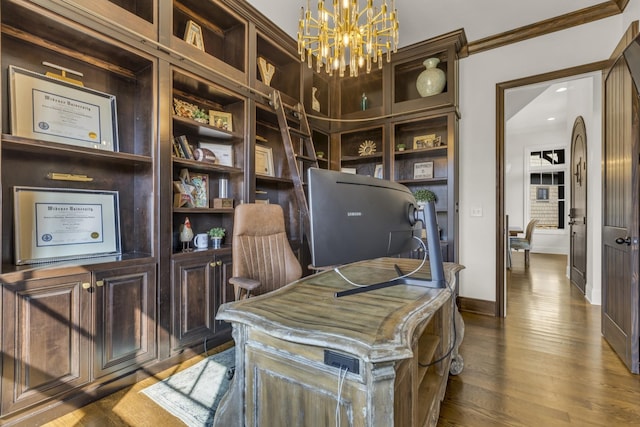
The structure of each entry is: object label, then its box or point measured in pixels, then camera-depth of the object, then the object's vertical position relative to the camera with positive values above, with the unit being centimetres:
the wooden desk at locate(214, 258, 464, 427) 78 -43
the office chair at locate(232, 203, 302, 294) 197 -25
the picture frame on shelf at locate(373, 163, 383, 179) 377 +51
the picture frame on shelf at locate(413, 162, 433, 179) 354 +49
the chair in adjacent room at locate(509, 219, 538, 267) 577 -63
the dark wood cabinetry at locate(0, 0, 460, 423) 158 +31
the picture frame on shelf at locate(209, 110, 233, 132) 265 +84
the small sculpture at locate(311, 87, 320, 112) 364 +140
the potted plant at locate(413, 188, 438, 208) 333 +17
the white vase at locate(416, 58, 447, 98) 329 +146
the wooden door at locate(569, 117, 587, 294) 411 +2
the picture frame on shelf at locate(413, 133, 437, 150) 351 +84
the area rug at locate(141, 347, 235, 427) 162 -110
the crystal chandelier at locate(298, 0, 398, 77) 204 +129
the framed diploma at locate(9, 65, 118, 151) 169 +64
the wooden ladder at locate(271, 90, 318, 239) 290 +77
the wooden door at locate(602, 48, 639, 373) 207 -6
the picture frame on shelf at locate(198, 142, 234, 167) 273 +57
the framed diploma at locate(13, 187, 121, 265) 171 -6
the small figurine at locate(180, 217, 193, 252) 236 -18
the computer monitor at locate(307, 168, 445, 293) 105 -4
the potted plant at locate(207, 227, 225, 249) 260 -21
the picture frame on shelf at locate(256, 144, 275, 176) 309 +55
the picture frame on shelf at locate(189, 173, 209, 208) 260 +21
